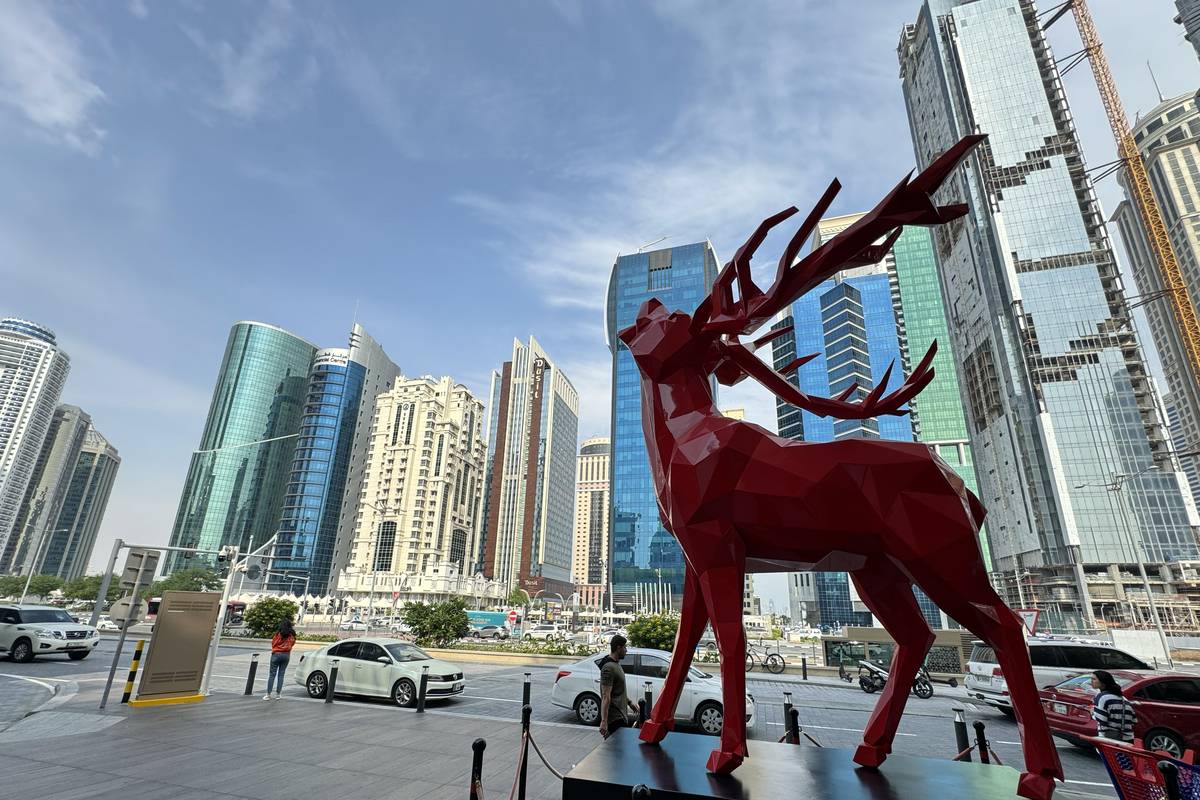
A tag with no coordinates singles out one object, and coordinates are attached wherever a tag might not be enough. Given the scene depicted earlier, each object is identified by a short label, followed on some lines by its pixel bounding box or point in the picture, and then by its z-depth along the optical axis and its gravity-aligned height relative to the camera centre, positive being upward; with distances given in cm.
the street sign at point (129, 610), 1022 -57
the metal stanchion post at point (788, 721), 694 -159
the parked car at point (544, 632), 4624 -389
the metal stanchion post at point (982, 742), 597 -150
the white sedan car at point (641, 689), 1016 -178
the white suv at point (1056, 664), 1254 -136
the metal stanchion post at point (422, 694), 1073 -204
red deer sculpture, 405 +63
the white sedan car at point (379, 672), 1163 -181
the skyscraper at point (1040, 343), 5019 +2490
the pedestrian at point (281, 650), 1162 -137
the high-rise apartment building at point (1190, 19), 8956 +9274
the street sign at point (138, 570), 1053 +17
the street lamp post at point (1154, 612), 2625 -37
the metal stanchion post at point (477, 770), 450 -147
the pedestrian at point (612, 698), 688 -129
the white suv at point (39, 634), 1648 -171
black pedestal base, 373 -130
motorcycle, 1669 -251
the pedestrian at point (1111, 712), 654 -126
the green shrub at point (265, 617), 2614 -159
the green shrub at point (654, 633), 2058 -148
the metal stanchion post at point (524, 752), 484 -141
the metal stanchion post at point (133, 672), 1021 -168
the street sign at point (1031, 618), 1782 -52
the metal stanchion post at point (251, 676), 1169 -193
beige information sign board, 1077 -129
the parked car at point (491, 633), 4471 -373
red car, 857 -166
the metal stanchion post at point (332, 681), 1142 -196
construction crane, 5753 +4378
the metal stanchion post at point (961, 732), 654 -153
